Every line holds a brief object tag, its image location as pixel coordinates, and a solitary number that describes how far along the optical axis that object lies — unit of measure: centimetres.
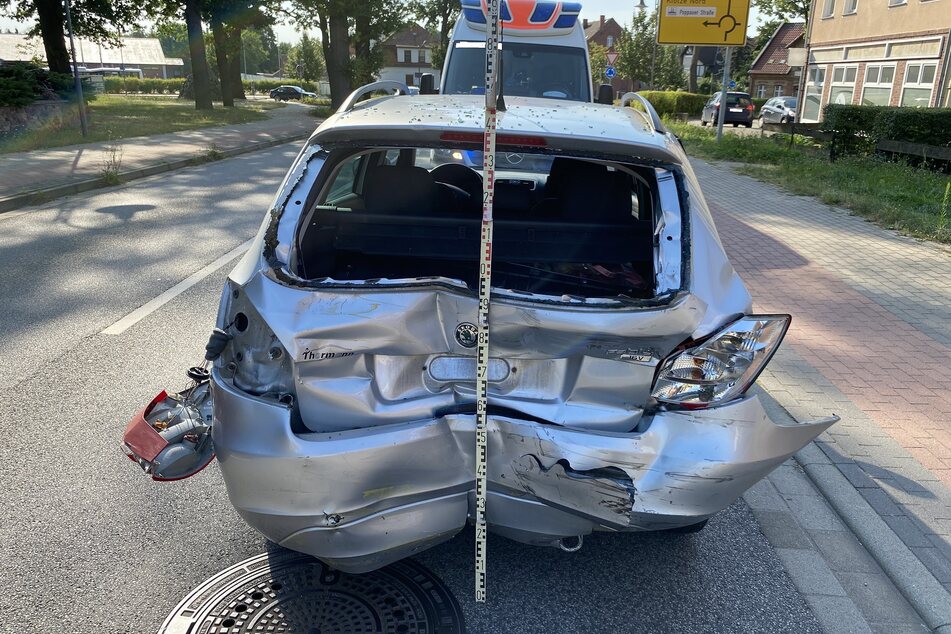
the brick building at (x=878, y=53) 2642
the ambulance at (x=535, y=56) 970
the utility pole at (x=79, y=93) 1593
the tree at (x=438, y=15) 4682
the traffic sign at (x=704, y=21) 1925
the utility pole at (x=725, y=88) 1942
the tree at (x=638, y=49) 6059
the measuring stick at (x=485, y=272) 240
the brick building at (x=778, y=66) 6038
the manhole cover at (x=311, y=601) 269
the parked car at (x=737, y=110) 3931
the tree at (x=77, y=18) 2609
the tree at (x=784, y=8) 6094
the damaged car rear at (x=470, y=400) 243
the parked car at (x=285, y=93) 7594
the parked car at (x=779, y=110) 3738
